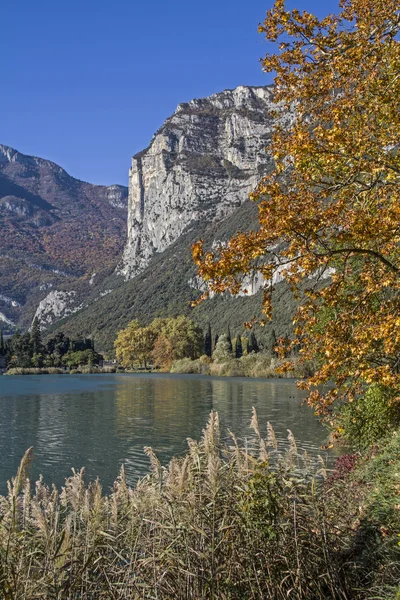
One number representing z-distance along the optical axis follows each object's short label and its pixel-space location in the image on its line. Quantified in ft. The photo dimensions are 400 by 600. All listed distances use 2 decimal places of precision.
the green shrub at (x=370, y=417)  56.44
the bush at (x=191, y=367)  350.89
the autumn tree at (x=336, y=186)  25.48
